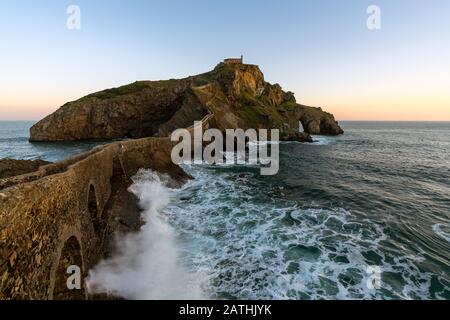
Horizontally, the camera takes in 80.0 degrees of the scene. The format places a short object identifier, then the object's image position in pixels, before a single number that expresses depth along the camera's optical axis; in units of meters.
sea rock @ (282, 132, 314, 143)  79.61
